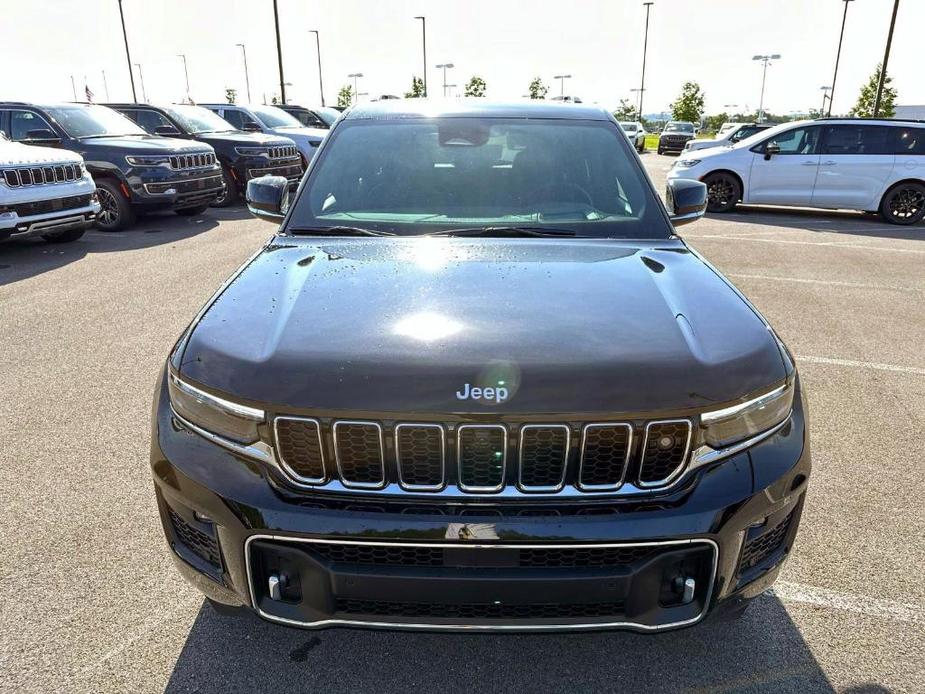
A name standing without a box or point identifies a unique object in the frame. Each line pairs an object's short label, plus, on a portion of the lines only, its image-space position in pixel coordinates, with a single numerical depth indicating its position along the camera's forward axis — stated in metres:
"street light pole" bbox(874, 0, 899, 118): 31.75
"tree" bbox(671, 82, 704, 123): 62.84
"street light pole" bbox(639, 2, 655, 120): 61.62
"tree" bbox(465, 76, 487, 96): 75.81
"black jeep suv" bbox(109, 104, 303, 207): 13.80
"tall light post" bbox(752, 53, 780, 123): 59.75
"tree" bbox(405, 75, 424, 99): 65.69
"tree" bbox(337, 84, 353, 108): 78.76
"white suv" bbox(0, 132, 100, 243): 8.61
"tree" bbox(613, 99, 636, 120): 79.38
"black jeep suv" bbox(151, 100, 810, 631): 1.85
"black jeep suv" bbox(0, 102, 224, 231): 10.77
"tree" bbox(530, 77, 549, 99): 73.25
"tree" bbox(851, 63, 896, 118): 42.44
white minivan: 12.70
